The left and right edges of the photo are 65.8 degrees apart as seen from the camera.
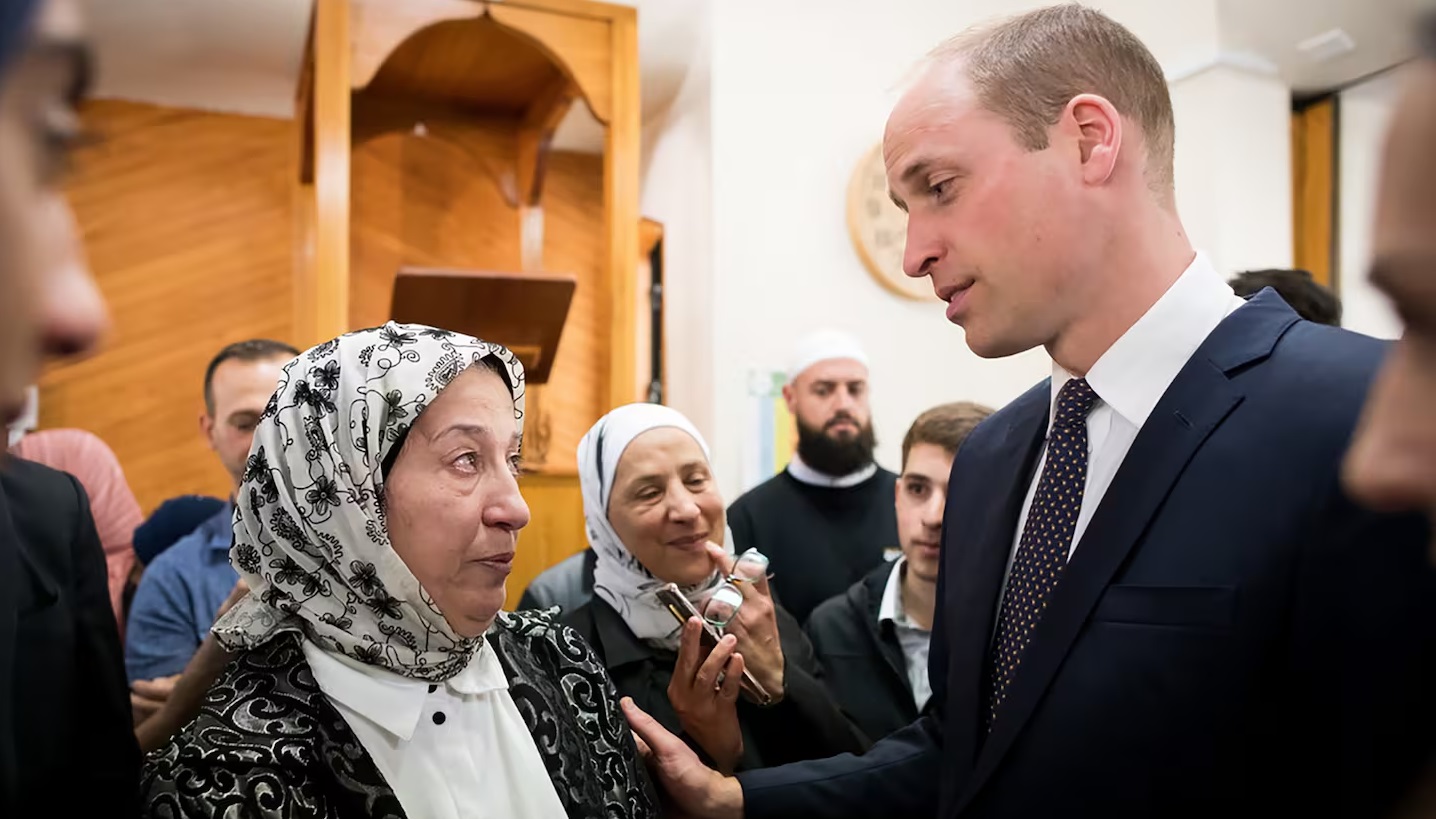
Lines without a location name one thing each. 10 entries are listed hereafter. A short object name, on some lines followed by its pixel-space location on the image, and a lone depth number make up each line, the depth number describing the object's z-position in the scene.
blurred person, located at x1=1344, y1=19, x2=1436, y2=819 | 0.35
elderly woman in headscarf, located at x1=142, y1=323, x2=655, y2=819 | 1.31
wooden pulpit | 3.63
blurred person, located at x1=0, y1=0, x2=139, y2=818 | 0.34
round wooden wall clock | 4.56
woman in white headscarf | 1.70
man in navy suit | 0.97
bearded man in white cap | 3.49
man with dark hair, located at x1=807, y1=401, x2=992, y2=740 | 2.32
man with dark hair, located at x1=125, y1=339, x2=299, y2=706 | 2.46
